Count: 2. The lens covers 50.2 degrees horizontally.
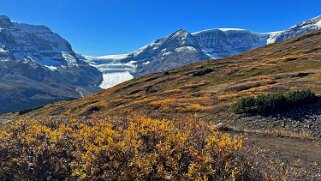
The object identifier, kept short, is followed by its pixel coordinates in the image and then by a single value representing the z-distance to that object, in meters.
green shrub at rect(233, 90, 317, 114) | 33.16
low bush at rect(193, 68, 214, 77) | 90.16
